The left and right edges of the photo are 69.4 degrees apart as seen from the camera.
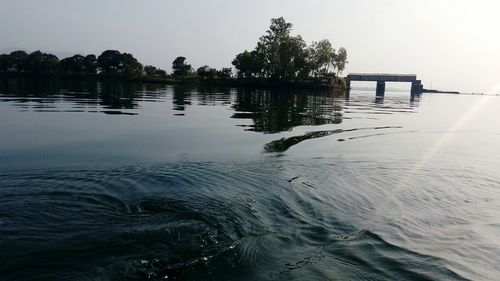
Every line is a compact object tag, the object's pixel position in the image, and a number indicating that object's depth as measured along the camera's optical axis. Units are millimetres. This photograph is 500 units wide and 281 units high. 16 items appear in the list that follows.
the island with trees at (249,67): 102750
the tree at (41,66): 110438
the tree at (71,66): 114450
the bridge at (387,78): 134725
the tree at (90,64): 121600
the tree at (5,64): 111738
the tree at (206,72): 116688
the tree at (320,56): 109475
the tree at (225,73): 119594
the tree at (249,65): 106062
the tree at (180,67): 128138
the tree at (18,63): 113562
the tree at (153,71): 124625
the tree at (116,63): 121300
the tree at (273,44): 105000
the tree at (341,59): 122938
